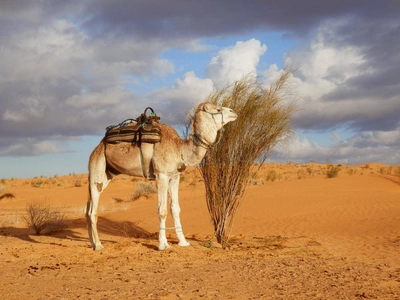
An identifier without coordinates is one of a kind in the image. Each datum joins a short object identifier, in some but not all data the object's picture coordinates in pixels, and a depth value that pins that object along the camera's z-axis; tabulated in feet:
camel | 36.88
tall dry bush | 40.88
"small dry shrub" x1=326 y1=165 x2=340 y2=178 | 111.65
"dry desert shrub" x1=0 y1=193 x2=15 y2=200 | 109.68
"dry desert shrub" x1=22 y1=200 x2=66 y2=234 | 54.44
